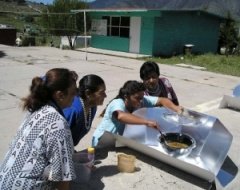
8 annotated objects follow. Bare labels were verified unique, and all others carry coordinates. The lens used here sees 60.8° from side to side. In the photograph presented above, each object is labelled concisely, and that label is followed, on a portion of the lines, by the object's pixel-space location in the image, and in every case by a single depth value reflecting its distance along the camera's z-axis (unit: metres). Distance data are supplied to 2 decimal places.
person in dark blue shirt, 1.79
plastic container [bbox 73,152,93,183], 1.87
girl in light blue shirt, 2.04
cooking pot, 2.03
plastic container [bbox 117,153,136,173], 2.09
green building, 10.43
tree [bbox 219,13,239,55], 12.06
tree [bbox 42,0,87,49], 14.74
